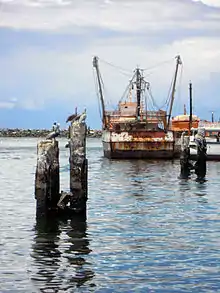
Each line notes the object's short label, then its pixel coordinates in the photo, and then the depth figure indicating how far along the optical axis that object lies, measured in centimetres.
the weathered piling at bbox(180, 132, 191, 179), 5847
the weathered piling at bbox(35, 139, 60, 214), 2833
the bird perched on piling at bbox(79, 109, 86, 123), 2942
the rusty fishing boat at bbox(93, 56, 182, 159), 8044
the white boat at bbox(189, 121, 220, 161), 7574
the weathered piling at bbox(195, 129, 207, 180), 5806
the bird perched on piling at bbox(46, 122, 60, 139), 3065
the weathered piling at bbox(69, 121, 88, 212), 2880
